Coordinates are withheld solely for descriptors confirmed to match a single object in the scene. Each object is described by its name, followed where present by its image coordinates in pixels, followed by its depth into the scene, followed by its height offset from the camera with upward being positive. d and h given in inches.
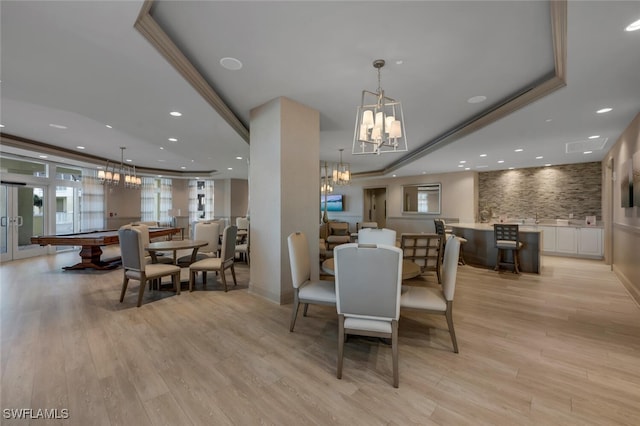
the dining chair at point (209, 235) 212.5 -20.2
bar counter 206.7 -29.7
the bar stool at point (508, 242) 201.8 -24.1
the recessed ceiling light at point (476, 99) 136.6 +58.3
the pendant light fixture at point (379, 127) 98.3 +31.5
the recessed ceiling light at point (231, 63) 102.4 +57.8
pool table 196.5 -24.2
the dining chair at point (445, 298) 88.1 -30.3
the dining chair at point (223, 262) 155.3 -31.3
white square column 136.4 +11.6
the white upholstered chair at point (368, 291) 72.6 -22.6
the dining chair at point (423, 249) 175.6 -25.8
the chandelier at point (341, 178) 266.3 +33.2
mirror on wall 367.9 +17.6
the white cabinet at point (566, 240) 267.4 -29.4
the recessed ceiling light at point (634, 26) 73.4 +51.9
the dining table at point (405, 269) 96.9 -22.7
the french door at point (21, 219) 240.7 -9.2
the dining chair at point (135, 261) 133.4 -26.7
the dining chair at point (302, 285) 99.3 -30.7
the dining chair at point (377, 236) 136.1 -13.5
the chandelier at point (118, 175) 250.2 +33.2
